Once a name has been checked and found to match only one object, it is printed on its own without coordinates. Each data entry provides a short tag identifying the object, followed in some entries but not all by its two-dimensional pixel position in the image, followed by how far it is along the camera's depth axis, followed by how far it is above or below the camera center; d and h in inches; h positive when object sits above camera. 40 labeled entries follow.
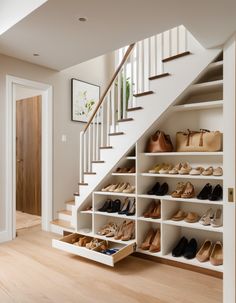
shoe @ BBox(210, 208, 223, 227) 100.1 -25.9
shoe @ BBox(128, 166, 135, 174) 124.5 -9.0
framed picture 171.6 +36.0
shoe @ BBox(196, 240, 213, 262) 101.0 -39.1
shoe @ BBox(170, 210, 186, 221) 109.6 -26.9
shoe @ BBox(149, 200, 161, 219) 113.7 -26.3
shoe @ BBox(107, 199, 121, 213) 129.5 -27.1
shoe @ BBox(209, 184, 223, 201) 101.5 -16.5
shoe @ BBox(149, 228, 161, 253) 111.6 -39.3
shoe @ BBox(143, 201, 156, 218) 117.0 -26.0
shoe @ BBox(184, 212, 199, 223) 106.3 -26.7
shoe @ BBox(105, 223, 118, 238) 124.1 -37.4
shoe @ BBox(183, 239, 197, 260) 104.7 -39.7
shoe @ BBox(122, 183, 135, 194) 123.2 -17.7
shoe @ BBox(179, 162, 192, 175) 108.0 -7.1
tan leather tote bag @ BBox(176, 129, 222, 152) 102.3 +4.4
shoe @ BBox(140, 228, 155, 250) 113.8 -38.8
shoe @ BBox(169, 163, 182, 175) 110.7 -7.5
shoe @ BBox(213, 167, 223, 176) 100.1 -7.6
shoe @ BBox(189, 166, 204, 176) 104.8 -7.7
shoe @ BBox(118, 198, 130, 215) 125.4 -27.2
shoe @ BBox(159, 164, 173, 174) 113.1 -7.4
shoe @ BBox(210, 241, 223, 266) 97.0 -39.0
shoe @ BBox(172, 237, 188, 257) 108.1 -39.9
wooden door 190.1 -1.9
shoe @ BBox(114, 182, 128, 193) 126.6 -17.2
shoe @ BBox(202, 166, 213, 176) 102.9 -7.9
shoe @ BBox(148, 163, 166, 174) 116.1 -7.6
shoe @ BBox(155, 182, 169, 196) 116.6 -17.0
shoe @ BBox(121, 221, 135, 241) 119.0 -36.7
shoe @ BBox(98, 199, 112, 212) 132.6 -27.2
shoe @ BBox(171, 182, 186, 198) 109.0 -16.2
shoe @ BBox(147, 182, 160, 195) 119.3 -17.0
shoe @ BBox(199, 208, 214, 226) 102.5 -26.0
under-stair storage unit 105.2 -5.6
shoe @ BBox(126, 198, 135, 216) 122.3 -26.9
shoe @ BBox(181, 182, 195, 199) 107.3 -16.4
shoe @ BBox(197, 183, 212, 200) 104.7 -16.3
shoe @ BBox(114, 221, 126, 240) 120.4 -37.0
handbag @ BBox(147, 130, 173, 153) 114.0 +3.8
